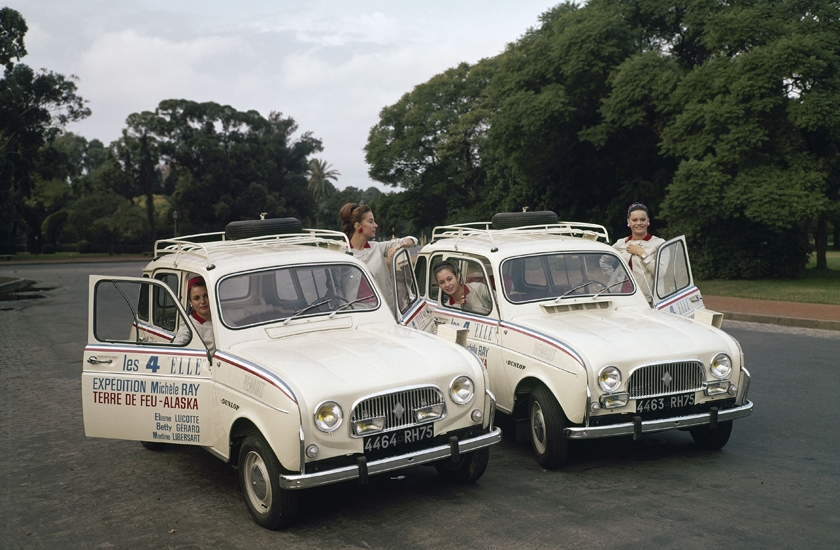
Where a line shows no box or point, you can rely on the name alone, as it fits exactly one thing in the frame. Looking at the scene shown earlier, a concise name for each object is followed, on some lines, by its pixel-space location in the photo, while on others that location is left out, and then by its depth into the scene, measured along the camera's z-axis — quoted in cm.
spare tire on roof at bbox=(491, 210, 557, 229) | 973
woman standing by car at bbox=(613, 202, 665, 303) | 845
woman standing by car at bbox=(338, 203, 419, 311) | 823
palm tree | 15025
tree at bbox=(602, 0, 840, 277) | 2464
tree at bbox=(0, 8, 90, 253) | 5119
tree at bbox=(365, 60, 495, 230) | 5347
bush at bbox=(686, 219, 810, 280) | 2830
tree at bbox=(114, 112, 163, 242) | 7269
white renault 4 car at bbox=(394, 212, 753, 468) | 623
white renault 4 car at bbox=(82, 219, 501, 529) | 512
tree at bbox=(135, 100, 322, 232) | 7294
